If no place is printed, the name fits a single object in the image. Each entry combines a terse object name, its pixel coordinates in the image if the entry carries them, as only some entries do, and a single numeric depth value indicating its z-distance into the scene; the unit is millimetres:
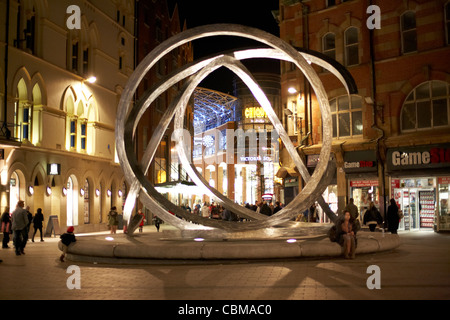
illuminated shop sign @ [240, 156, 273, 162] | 59400
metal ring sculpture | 16328
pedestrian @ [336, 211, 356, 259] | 14227
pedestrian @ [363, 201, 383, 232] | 24250
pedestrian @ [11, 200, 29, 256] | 18000
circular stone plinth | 13641
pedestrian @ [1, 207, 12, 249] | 21062
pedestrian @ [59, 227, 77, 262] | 15492
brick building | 27891
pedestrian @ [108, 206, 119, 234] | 26594
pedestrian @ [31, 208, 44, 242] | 24712
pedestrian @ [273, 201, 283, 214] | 26934
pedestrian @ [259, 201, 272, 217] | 26156
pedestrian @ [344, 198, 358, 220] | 21359
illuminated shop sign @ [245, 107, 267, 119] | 68562
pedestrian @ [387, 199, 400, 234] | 23562
